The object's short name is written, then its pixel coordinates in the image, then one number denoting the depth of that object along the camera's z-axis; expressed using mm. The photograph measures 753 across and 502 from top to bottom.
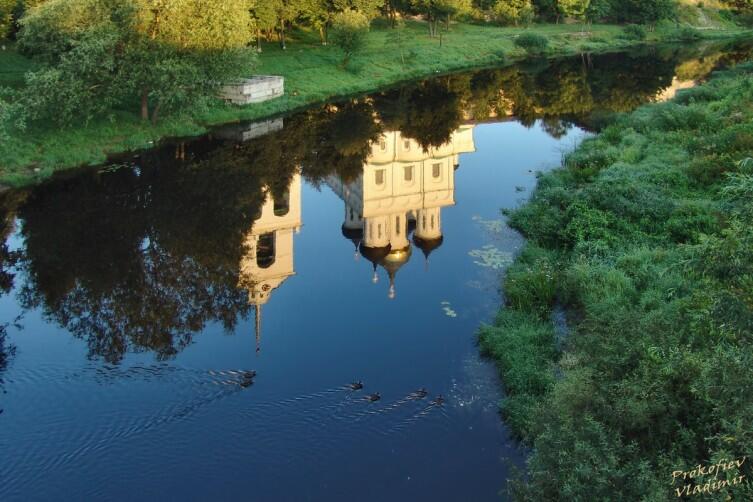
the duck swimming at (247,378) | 17780
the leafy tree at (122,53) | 33219
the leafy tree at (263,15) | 56406
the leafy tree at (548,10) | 87562
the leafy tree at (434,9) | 72938
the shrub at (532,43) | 74062
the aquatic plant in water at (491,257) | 24531
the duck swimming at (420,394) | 17203
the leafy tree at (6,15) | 42344
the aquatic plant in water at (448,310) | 21344
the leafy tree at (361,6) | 61309
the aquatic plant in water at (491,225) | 27594
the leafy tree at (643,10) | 88375
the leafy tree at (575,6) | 84781
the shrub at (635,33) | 85000
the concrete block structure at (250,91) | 44188
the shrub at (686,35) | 86938
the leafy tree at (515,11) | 82875
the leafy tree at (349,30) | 54750
